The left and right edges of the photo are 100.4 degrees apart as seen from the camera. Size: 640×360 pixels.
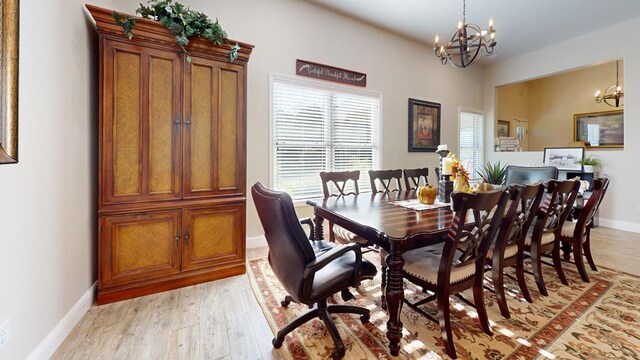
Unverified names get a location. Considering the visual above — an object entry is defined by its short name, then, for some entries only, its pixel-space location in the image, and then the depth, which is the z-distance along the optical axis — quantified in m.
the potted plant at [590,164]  4.53
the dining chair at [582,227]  2.45
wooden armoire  2.09
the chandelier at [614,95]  4.55
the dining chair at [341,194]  2.41
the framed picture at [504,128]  6.50
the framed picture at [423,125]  4.85
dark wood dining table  1.52
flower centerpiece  2.31
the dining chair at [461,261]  1.46
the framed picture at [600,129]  5.52
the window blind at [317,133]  3.63
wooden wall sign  3.70
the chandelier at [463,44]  2.57
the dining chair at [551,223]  2.16
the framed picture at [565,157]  4.77
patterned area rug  1.60
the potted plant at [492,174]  4.84
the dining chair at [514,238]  1.78
